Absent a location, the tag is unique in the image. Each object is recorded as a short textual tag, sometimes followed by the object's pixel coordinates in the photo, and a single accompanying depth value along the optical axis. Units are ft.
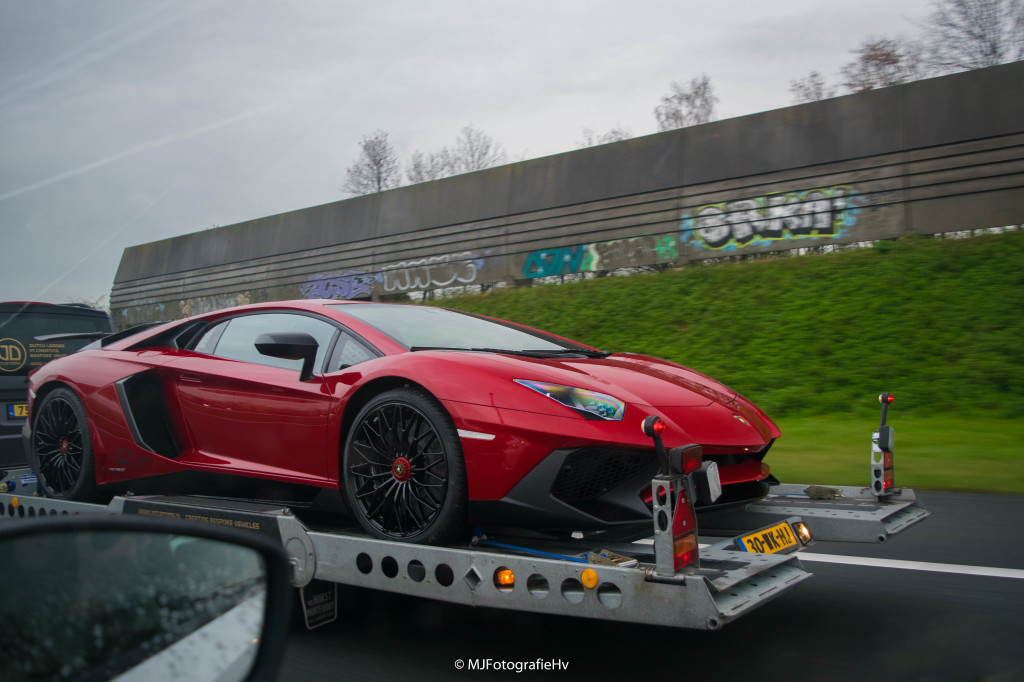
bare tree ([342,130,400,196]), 98.12
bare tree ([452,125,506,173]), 98.58
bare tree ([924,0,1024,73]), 53.62
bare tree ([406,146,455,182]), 98.84
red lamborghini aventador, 9.44
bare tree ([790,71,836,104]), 80.84
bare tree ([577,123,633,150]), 92.17
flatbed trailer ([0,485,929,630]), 7.71
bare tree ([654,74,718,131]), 96.22
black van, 21.62
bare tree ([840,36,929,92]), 72.08
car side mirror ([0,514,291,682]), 3.54
